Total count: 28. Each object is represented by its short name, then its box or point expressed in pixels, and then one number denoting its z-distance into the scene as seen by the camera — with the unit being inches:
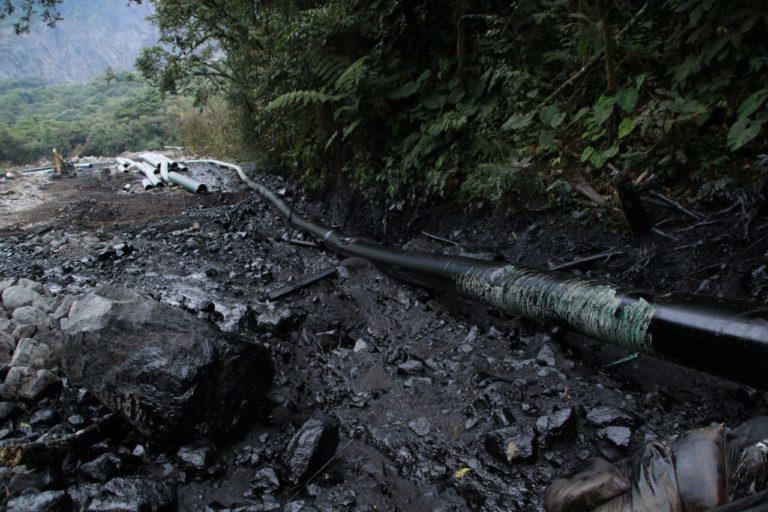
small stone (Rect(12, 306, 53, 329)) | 119.7
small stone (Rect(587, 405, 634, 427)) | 73.0
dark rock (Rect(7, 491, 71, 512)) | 63.2
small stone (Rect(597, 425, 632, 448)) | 69.7
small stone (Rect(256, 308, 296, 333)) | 123.0
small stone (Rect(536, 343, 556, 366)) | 93.5
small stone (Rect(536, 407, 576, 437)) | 72.7
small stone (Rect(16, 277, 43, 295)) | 147.8
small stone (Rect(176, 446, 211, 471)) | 76.5
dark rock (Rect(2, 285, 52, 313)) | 134.0
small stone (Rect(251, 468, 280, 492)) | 72.1
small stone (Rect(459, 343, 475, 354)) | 106.0
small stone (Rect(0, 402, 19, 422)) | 87.4
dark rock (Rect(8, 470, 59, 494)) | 68.2
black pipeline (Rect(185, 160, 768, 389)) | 60.0
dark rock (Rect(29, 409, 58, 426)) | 87.6
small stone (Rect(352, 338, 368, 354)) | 113.4
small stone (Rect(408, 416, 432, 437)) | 81.4
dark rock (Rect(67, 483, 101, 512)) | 66.5
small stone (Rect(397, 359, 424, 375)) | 100.0
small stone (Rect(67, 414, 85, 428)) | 85.7
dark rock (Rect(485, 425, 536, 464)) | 70.1
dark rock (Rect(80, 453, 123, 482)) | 73.5
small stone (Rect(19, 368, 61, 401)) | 92.2
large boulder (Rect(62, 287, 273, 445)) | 78.1
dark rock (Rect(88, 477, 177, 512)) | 64.9
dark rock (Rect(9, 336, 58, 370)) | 100.9
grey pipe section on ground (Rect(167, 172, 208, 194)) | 337.7
